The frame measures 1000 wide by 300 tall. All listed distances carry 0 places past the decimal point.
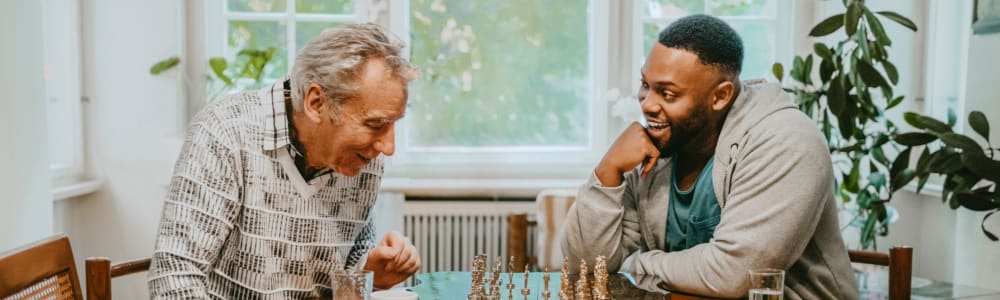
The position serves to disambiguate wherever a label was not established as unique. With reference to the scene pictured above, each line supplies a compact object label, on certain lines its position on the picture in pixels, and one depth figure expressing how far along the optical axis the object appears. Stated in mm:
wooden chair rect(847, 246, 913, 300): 1965
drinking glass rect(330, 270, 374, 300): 1317
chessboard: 1637
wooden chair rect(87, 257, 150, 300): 1746
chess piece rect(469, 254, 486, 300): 1681
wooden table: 1776
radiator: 3947
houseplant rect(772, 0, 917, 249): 2988
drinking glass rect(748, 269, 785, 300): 1403
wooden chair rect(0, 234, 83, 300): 1408
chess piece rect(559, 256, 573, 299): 1601
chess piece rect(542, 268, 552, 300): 1689
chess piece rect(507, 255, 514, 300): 1715
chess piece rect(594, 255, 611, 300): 1569
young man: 1798
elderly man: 1564
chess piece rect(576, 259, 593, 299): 1566
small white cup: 1521
